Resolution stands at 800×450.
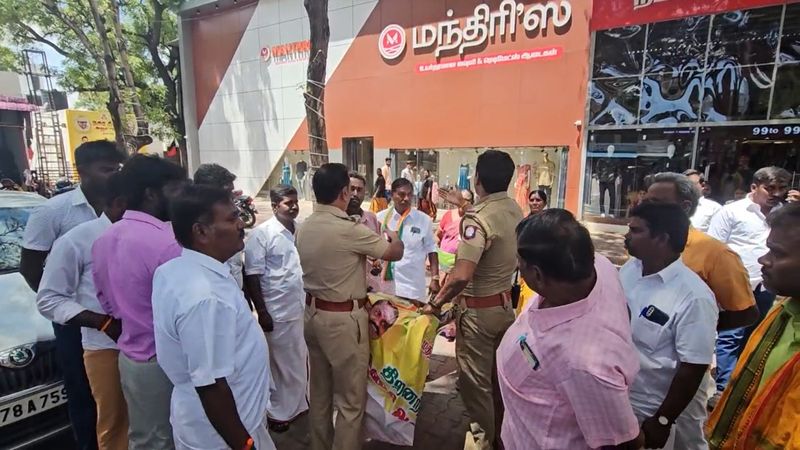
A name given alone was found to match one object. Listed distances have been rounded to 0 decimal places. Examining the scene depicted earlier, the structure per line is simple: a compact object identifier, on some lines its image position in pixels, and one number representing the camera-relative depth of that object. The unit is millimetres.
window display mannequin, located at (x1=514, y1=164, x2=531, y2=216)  12289
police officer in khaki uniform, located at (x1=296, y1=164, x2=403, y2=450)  2471
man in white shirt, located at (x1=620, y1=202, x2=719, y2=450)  1688
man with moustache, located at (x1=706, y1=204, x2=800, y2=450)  1360
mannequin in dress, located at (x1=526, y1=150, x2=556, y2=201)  11859
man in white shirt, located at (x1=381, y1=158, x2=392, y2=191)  13712
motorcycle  9344
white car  2291
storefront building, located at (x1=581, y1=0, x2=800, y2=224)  9219
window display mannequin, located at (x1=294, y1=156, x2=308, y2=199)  17203
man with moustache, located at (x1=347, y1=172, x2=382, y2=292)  3568
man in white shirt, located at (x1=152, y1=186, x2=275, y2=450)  1451
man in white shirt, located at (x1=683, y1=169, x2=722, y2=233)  4438
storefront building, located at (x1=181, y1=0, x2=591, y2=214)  11594
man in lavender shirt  1870
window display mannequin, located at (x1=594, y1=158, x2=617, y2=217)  11180
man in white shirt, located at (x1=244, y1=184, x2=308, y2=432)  2984
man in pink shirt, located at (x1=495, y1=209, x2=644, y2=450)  1112
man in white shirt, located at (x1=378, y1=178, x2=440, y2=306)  4203
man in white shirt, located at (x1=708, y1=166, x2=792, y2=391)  3551
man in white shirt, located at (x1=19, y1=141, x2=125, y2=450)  2398
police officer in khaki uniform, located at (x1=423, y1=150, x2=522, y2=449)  2670
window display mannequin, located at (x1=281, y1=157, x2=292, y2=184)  17734
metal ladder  18453
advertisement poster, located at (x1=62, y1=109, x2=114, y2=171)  23445
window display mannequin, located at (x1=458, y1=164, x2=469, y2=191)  13383
